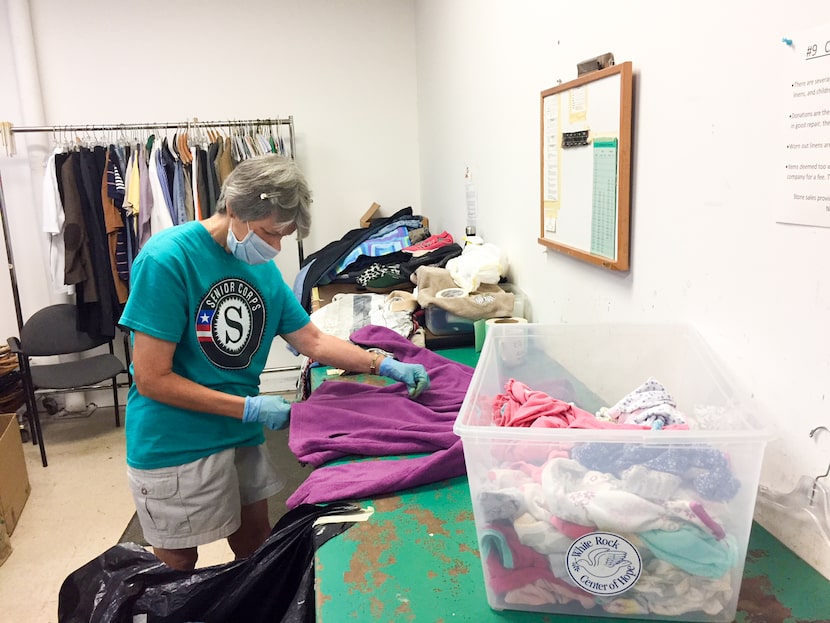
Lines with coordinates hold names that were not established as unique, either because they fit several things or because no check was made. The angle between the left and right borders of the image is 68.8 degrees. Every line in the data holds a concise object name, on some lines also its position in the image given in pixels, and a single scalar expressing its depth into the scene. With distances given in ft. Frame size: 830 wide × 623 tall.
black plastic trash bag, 3.78
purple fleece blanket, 4.00
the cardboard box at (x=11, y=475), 8.86
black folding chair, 11.07
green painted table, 2.78
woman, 4.77
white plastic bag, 7.07
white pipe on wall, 12.05
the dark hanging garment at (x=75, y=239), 11.53
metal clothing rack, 11.80
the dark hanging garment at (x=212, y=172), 11.91
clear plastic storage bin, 2.56
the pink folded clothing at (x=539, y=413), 3.48
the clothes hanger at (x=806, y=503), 2.81
